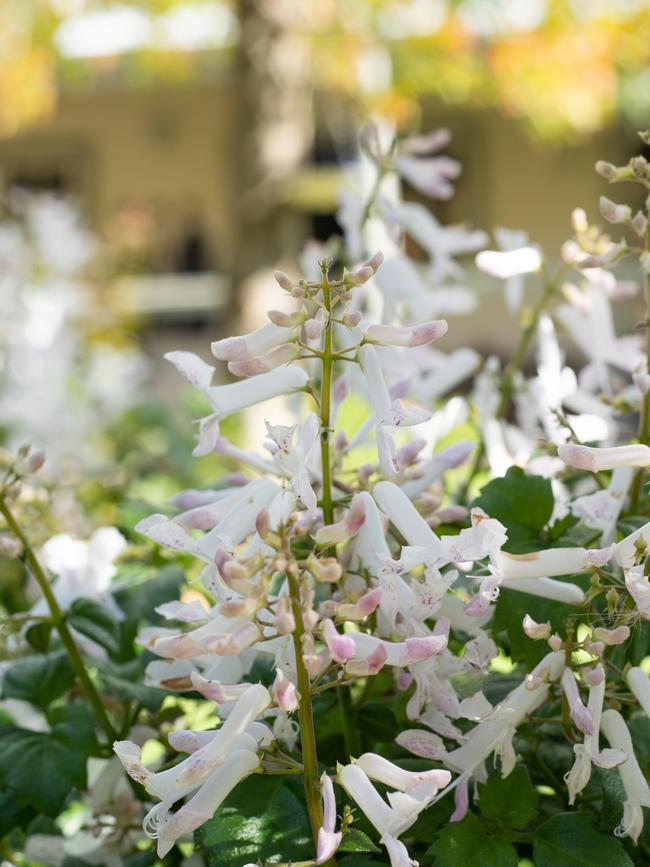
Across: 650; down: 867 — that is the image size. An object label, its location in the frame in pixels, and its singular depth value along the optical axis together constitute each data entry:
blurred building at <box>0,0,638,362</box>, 4.38
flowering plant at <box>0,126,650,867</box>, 0.37
